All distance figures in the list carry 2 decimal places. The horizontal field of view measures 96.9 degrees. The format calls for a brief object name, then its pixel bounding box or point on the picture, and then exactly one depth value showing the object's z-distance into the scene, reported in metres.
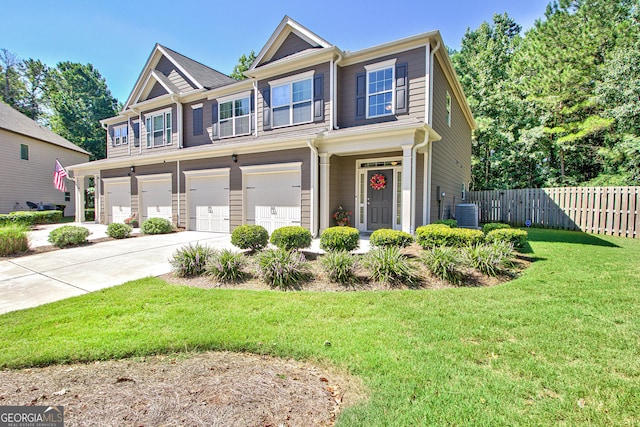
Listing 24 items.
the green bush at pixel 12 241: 7.37
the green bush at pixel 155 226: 10.84
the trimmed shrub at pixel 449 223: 8.05
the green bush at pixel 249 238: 6.67
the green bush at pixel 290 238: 6.36
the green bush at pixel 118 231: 9.69
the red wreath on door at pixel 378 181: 9.19
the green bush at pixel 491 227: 7.19
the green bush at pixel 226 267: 5.07
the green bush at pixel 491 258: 5.05
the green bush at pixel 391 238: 6.07
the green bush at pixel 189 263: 5.39
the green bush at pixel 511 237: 6.04
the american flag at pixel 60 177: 16.13
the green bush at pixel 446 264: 4.84
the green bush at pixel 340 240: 6.05
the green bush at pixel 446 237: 5.99
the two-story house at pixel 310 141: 8.55
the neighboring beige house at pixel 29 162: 18.52
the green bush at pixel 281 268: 4.77
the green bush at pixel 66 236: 8.32
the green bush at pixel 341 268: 4.80
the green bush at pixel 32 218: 13.92
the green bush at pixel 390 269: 4.75
